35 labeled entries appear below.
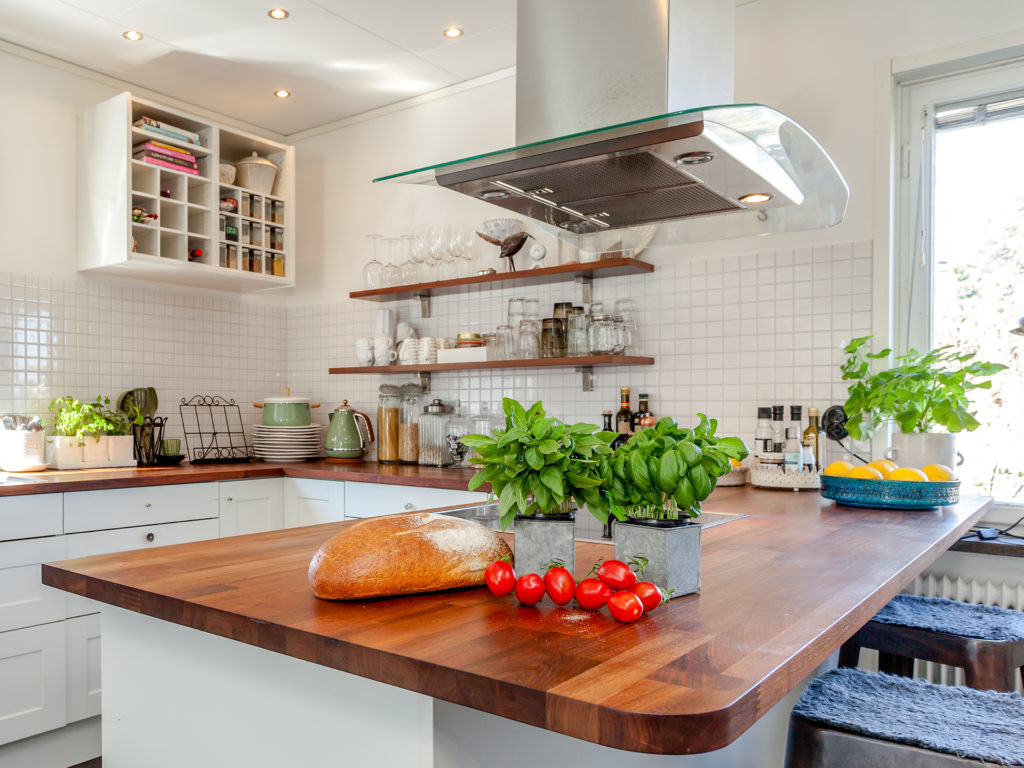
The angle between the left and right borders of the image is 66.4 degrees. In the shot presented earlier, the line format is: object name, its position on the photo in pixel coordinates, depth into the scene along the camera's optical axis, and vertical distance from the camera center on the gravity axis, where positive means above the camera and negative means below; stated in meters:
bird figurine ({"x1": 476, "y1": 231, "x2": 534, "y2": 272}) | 3.29 +0.56
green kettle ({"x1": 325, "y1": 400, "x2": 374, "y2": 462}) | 3.77 -0.29
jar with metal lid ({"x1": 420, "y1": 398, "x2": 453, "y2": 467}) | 3.54 -0.27
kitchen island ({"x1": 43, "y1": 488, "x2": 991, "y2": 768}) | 0.74 -0.31
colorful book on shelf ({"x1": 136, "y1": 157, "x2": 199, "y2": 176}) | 3.39 +0.93
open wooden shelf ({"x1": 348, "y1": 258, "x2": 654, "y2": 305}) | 3.06 +0.42
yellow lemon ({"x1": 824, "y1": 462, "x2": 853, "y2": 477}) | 2.25 -0.26
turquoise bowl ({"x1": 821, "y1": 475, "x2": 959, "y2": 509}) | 2.09 -0.31
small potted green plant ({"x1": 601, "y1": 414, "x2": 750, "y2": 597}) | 1.04 -0.15
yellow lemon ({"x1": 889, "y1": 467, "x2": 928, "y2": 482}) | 2.13 -0.26
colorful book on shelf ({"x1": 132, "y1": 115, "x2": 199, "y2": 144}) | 3.41 +1.10
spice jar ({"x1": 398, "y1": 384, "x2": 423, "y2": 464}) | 3.63 -0.25
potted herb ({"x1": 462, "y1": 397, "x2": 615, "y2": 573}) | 1.06 -0.14
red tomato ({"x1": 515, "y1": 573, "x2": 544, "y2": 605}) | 1.03 -0.28
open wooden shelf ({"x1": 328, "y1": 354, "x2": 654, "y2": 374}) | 2.96 +0.06
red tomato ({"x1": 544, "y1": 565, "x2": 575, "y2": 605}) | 1.02 -0.27
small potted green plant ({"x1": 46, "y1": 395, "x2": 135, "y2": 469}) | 3.18 -0.26
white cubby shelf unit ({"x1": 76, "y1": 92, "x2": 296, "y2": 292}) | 3.32 +0.76
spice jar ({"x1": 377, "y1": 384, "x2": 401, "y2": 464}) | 3.71 -0.24
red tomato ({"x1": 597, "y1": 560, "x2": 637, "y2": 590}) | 1.01 -0.25
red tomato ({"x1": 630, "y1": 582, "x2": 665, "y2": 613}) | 0.99 -0.27
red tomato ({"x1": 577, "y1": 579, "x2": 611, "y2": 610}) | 1.00 -0.28
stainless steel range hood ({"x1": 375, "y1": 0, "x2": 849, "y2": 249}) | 1.66 +0.51
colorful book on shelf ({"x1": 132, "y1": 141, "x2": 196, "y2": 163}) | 3.41 +0.99
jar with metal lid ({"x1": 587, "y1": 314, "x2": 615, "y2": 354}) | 3.03 +0.16
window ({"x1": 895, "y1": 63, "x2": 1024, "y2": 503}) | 2.54 +0.48
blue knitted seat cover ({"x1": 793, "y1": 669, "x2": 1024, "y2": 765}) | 1.08 -0.51
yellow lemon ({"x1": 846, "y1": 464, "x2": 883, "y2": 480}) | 2.18 -0.26
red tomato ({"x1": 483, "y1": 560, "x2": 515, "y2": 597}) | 1.08 -0.28
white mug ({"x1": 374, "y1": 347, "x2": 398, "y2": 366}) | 3.75 +0.10
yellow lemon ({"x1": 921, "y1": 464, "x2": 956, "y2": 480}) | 2.18 -0.26
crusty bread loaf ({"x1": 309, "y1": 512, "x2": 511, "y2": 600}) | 1.06 -0.25
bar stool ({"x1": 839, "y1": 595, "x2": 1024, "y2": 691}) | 1.56 -0.53
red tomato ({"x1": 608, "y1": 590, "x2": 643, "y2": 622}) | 0.95 -0.28
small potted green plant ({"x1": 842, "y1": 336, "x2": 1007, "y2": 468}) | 2.29 -0.06
